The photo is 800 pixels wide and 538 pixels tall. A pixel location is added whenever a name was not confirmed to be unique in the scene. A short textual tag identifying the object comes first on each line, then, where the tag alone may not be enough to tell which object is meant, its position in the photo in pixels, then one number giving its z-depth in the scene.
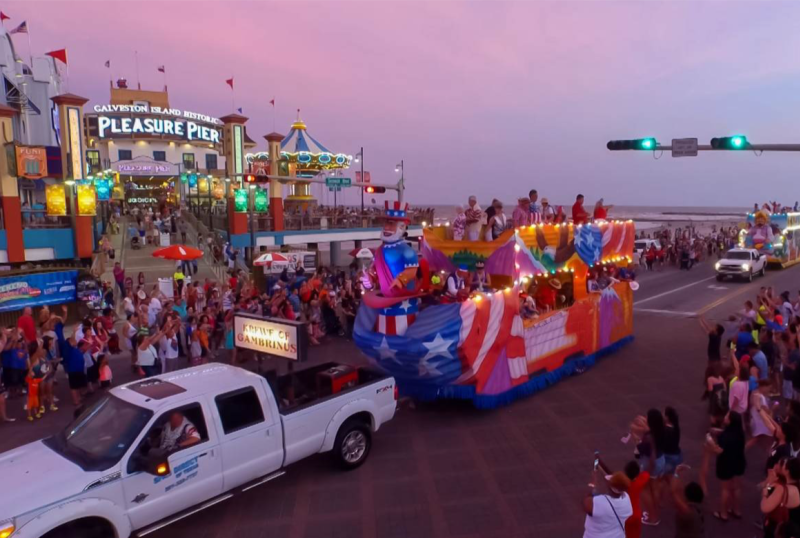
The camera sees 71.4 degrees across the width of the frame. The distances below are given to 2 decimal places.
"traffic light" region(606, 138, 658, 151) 12.95
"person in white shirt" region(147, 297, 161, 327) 13.34
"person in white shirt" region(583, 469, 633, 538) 4.72
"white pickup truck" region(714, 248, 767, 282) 26.42
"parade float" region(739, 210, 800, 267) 29.30
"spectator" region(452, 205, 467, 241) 11.41
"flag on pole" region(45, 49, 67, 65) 26.17
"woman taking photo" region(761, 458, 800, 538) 5.16
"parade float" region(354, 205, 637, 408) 9.38
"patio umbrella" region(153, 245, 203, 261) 18.33
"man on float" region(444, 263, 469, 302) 9.59
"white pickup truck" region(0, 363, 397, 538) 5.19
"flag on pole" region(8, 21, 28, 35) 29.27
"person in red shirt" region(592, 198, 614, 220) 14.62
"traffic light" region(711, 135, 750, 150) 11.62
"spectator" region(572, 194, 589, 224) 13.49
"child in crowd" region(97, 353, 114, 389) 10.68
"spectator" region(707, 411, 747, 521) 6.41
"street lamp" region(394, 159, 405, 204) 20.88
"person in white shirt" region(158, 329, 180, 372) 11.20
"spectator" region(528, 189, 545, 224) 11.88
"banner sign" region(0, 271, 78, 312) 15.77
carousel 41.22
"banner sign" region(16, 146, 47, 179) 21.88
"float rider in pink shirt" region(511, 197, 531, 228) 11.63
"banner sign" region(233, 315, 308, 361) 7.41
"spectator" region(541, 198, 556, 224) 12.55
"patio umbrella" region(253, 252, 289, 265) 20.86
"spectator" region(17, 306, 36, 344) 12.05
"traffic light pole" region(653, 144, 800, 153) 10.39
